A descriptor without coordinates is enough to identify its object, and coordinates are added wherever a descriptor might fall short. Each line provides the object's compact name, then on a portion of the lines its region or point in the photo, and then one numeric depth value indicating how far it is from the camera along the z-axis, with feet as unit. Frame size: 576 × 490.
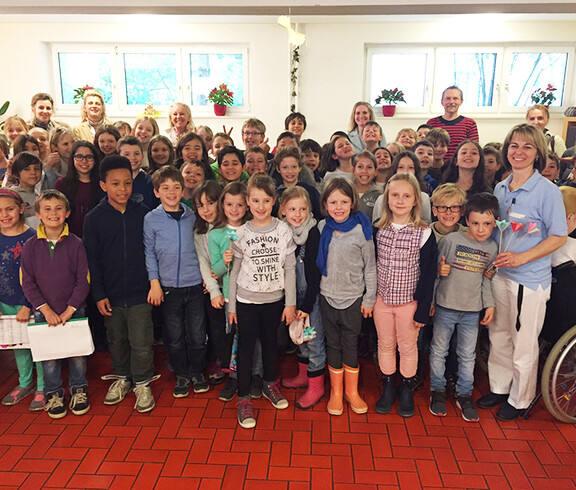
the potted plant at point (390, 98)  23.93
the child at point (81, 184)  10.86
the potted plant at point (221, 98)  24.14
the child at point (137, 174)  11.41
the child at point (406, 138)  15.69
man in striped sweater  15.69
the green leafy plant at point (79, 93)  24.21
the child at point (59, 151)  12.46
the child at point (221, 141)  14.03
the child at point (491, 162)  12.63
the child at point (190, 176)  11.20
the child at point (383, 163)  12.62
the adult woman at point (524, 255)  8.72
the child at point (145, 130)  14.42
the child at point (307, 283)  9.43
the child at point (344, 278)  9.22
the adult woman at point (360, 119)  15.12
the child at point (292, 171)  10.92
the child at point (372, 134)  13.96
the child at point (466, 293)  9.23
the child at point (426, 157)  12.53
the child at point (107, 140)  12.53
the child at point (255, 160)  12.11
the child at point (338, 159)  12.43
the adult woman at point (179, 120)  15.25
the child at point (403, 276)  9.10
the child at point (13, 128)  14.37
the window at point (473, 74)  24.06
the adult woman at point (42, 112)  15.37
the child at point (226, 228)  9.46
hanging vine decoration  23.40
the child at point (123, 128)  15.76
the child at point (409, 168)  10.43
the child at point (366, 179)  11.27
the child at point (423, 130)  16.55
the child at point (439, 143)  13.79
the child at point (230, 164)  11.25
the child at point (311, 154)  13.15
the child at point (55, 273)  9.27
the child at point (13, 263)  9.56
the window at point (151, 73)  24.57
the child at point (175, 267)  9.71
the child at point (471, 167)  11.35
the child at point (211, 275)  9.73
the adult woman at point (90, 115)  15.46
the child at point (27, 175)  10.96
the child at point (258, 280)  9.27
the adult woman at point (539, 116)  15.58
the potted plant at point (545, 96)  23.57
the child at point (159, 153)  12.23
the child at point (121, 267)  9.59
